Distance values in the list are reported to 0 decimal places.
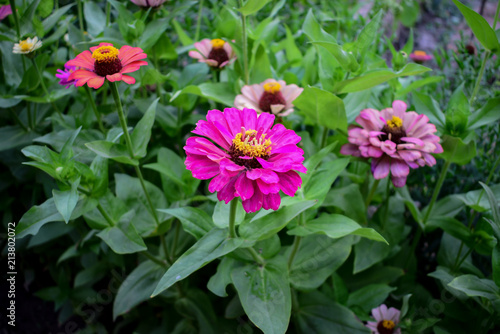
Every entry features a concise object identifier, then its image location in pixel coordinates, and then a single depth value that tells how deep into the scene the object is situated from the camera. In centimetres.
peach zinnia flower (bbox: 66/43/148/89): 37
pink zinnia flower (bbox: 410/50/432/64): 60
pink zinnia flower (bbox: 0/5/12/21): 49
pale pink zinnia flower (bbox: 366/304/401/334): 44
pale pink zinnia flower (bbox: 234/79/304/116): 45
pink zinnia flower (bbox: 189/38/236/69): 50
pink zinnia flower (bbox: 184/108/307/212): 33
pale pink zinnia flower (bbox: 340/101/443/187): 42
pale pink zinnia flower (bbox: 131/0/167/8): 48
